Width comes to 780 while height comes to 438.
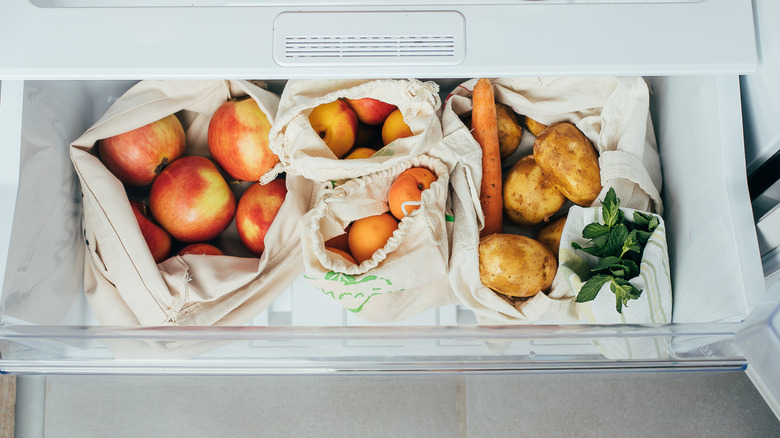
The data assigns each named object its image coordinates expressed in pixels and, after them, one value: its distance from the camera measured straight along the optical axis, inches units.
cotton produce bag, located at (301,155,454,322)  26.6
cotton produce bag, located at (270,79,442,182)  27.2
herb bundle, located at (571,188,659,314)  24.4
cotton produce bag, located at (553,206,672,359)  25.4
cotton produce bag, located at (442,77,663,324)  27.1
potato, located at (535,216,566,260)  28.6
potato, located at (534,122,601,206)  27.5
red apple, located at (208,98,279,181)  29.1
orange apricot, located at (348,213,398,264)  28.1
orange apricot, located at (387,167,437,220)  27.4
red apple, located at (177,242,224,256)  29.5
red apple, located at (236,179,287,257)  29.5
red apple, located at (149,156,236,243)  28.8
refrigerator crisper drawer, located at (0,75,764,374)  23.0
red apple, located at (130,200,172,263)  29.1
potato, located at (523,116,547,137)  30.8
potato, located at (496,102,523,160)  30.5
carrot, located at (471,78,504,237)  28.8
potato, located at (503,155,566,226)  28.8
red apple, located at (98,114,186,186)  28.8
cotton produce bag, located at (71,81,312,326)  27.3
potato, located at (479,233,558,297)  26.5
